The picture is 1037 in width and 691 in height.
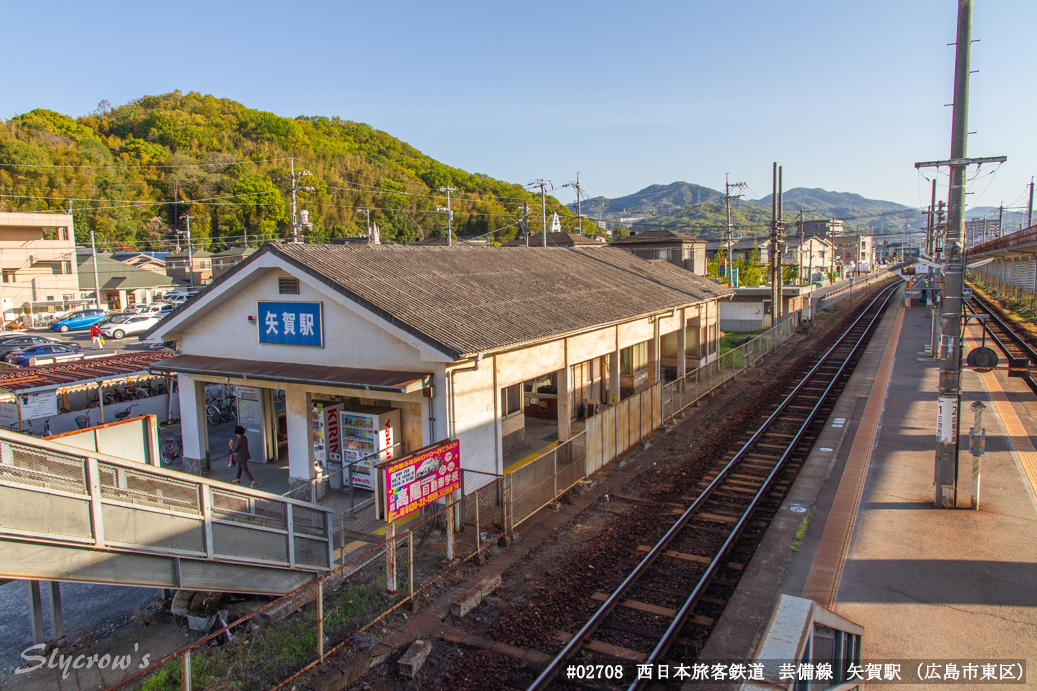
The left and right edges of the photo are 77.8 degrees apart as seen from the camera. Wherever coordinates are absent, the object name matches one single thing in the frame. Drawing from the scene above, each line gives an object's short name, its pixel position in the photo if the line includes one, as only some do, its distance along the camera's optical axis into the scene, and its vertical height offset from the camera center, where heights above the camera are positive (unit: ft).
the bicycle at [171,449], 57.11 -15.20
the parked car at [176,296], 188.49 -4.57
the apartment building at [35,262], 167.32 +5.48
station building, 40.55 -4.40
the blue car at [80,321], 152.40 -9.13
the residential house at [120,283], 188.44 -0.52
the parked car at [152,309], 155.84 -6.97
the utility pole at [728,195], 183.93 +22.15
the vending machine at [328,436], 46.19 -11.36
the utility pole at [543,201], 118.36 +16.24
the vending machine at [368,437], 43.32 -10.93
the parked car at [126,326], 141.69 -9.96
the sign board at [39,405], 55.88 -10.77
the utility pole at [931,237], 167.56 +8.74
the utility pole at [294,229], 87.07 +6.88
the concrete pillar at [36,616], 29.22 -15.20
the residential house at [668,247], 176.55 +7.39
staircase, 22.02 -9.94
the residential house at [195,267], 218.79 +4.72
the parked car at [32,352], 106.73 -11.71
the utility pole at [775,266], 121.80 +1.07
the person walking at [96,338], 114.99 -10.12
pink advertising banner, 31.50 -10.56
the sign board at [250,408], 52.85 -10.60
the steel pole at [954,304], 39.42 -2.18
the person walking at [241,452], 45.70 -12.26
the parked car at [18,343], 112.85 -10.66
